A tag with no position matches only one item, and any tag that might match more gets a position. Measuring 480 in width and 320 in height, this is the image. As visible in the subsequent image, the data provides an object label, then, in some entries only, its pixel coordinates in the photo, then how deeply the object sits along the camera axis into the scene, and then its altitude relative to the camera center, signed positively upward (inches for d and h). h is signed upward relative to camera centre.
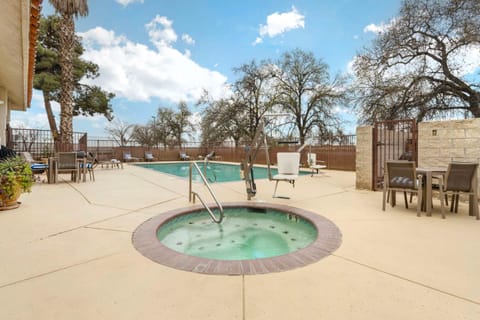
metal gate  223.1 +14.8
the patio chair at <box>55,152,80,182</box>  270.5 -9.7
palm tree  422.6 +188.2
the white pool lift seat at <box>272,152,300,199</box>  196.9 -6.6
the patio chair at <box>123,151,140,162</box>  659.4 -4.2
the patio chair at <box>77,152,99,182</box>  297.4 -11.8
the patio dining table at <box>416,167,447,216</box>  138.8 -14.5
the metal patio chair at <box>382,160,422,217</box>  141.3 -12.7
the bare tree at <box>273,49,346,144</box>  617.9 +182.1
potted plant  147.4 -17.7
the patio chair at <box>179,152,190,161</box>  743.4 +0.4
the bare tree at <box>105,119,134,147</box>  1048.2 +119.6
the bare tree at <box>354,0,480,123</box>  359.9 +154.2
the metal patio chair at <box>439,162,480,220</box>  131.3 -13.4
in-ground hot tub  80.4 -39.9
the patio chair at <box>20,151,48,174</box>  279.6 -15.1
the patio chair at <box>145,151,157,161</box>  699.9 -0.7
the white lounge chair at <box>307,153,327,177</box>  372.0 -3.9
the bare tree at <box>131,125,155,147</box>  1039.0 +94.9
